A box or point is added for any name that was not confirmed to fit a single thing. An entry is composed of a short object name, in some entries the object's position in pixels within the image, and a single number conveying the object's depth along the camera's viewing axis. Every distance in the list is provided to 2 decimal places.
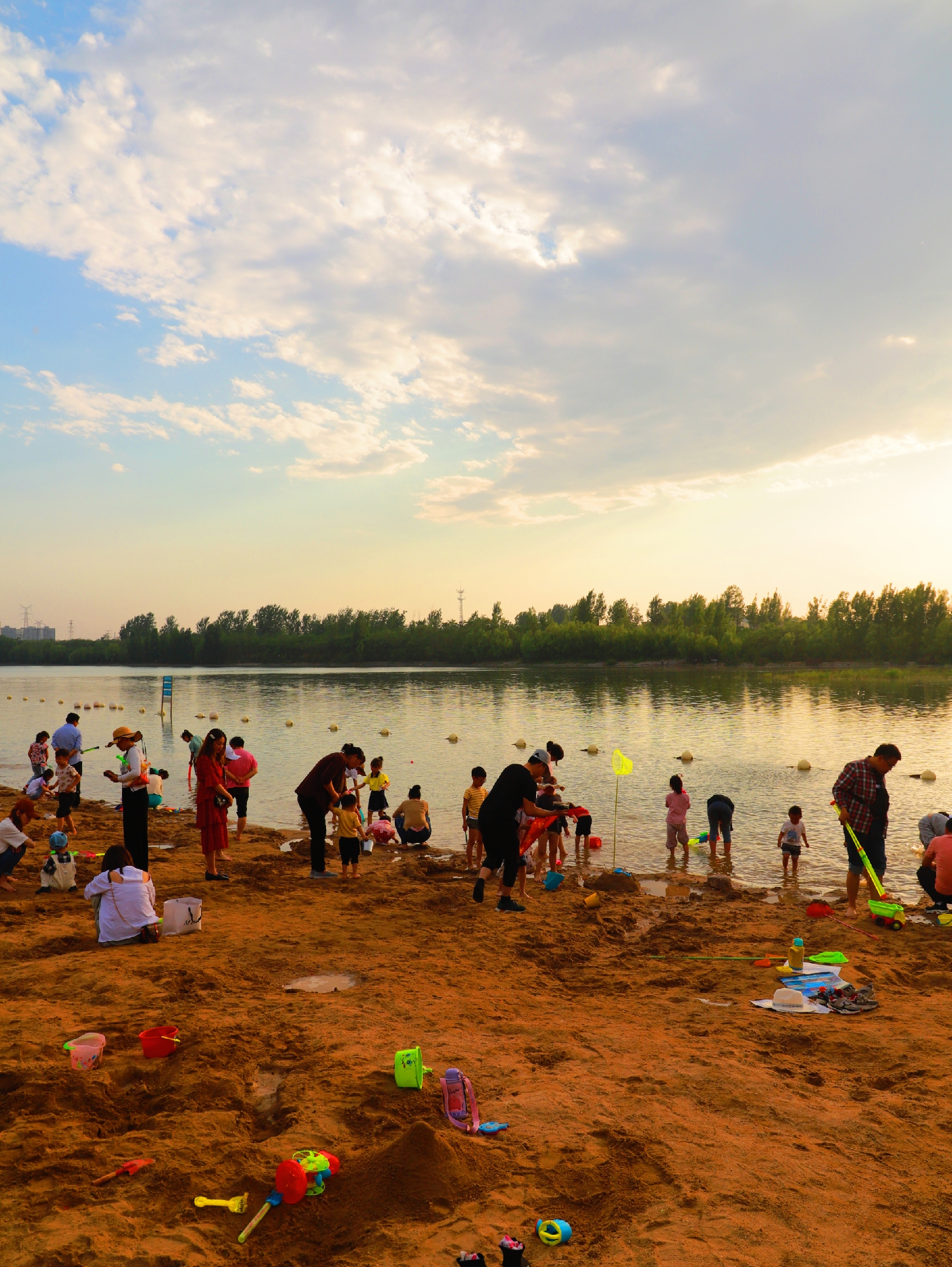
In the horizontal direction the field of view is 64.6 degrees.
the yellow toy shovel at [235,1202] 3.90
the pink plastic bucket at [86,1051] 5.24
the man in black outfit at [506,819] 9.86
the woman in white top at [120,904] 8.06
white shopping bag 8.52
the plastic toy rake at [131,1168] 4.11
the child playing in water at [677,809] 14.37
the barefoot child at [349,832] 11.30
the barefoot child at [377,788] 16.16
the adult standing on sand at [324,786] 11.00
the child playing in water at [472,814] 12.69
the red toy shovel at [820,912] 10.16
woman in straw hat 9.63
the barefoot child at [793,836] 13.36
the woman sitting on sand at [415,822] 14.59
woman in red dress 10.66
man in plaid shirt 9.64
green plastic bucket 5.06
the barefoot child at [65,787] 14.47
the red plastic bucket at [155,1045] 5.47
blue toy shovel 3.72
